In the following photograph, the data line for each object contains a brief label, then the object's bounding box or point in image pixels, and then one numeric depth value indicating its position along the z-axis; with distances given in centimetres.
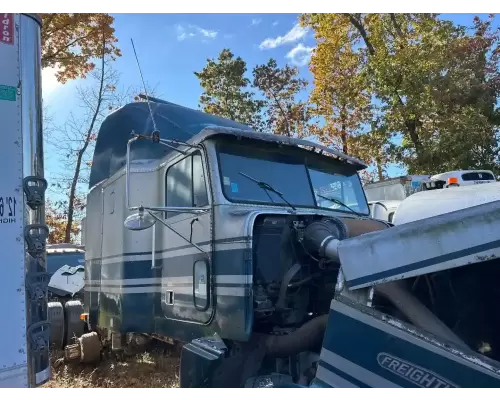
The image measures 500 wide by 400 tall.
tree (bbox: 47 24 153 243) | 1872
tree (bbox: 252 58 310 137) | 2312
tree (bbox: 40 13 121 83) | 1312
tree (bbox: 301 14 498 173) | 1445
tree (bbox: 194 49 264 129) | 2403
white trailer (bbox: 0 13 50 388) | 292
